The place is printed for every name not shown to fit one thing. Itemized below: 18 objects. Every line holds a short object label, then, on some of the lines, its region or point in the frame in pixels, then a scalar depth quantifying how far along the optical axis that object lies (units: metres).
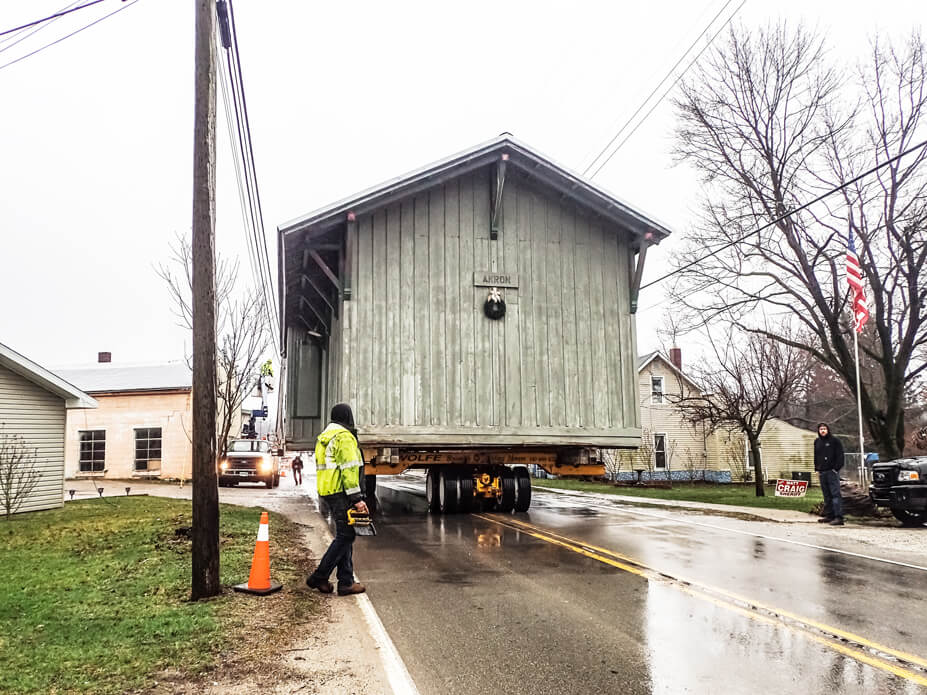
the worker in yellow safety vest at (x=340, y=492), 7.24
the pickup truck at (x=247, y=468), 26.20
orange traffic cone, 7.11
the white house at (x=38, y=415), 17.16
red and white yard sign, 19.95
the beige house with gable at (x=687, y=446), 37.91
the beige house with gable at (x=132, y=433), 31.59
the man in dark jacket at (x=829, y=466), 13.49
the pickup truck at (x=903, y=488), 12.68
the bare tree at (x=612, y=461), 35.72
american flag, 16.31
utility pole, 7.00
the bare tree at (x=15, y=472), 15.89
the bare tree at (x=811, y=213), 20.45
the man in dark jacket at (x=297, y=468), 31.73
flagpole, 15.95
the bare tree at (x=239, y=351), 26.88
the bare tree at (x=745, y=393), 21.09
